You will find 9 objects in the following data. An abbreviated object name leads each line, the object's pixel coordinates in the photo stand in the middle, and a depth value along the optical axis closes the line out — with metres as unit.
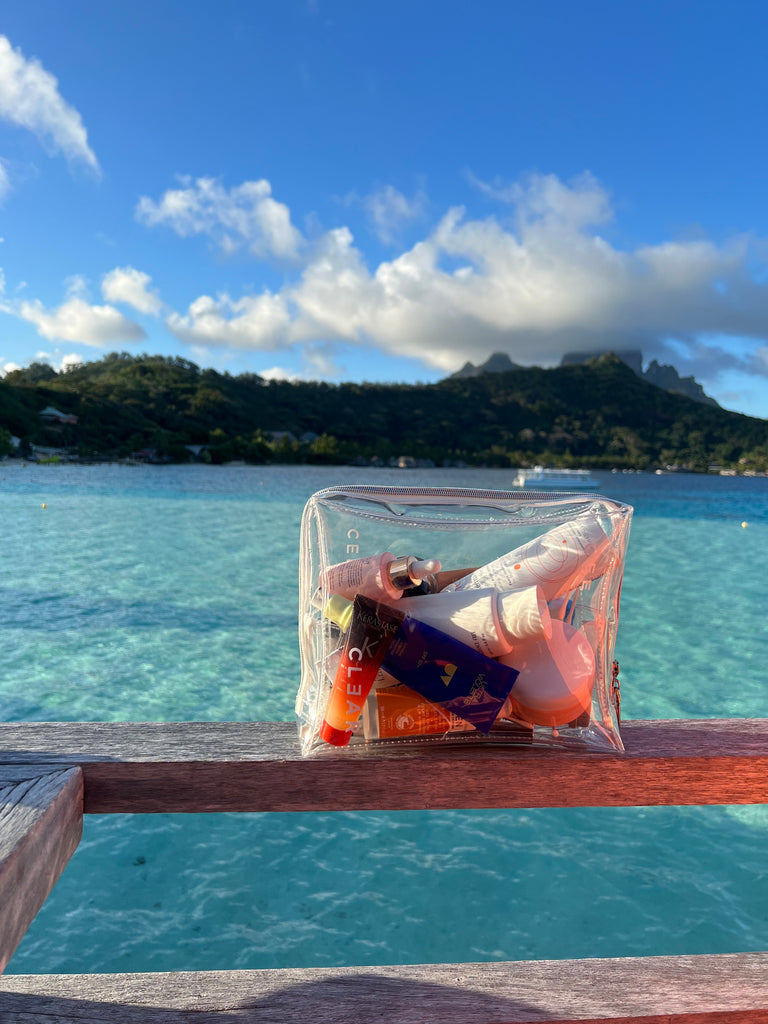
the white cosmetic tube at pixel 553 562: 0.82
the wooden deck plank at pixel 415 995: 0.65
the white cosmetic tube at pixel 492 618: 0.75
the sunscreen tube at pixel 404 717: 0.79
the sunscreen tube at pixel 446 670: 0.75
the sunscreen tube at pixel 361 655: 0.75
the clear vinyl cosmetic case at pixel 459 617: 0.76
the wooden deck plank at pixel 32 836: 0.59
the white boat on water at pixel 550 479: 34.53
